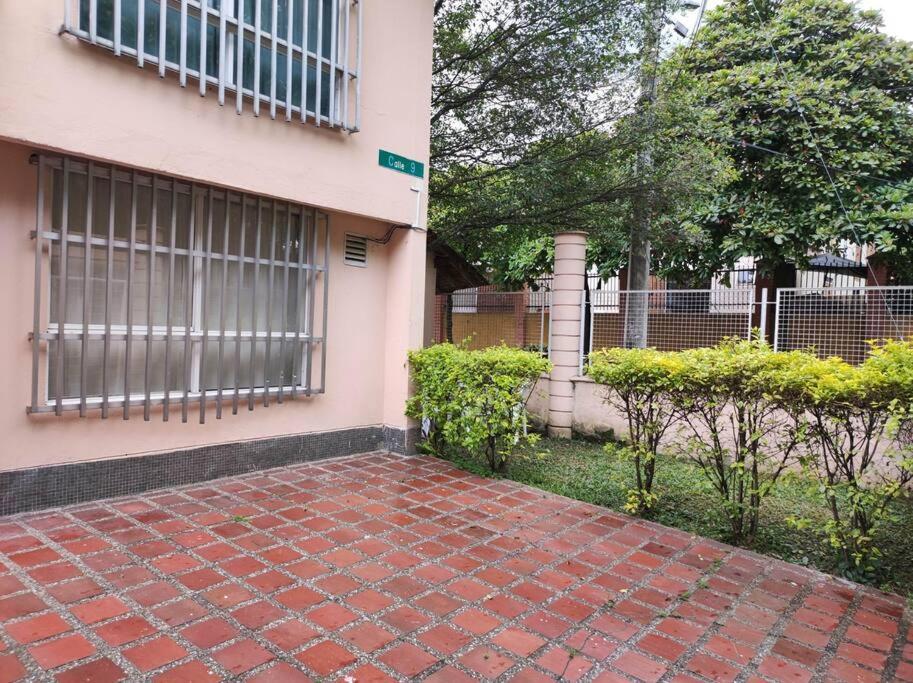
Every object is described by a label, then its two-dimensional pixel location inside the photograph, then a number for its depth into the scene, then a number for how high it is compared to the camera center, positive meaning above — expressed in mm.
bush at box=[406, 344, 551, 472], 5188 -632
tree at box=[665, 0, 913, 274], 9070 +3449
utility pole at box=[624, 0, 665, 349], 7395 +2346
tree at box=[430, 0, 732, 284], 7195 +2810
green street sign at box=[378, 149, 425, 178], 5633 +1644
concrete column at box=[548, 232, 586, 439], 7355 +50
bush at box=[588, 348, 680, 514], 4191 -491
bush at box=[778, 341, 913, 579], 3219 -589
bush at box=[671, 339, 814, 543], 3744 -564
